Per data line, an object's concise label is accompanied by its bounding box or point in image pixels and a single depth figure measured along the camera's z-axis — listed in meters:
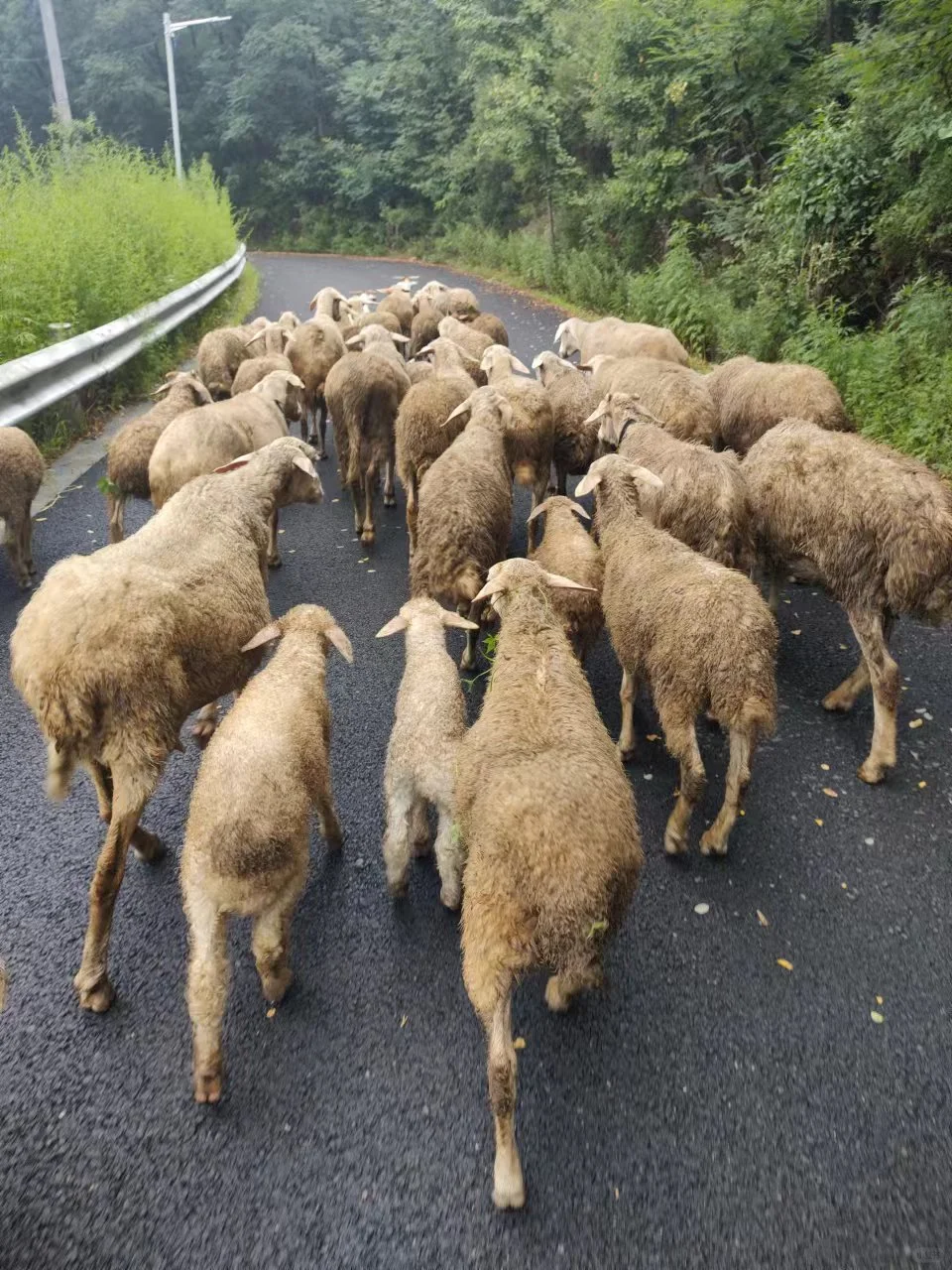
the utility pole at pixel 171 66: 21.20
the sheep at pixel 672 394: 6.62
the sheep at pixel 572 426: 6.90
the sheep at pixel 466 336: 9.33
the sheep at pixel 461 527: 4.93
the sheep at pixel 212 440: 5.50
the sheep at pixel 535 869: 2.52
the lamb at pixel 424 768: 3.36
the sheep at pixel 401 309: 12.02
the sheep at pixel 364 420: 6.70
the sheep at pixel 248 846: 2.69
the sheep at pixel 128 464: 5.75
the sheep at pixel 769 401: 6.34
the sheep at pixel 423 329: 11.02
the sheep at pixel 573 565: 4.55
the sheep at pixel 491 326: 10.70
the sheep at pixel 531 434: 6.45
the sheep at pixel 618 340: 9.34
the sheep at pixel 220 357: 8.99
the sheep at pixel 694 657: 3.55
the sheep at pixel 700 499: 4.93
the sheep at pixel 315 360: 8.74
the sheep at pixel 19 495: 5.23
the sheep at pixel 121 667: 3.12
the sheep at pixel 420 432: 6.40
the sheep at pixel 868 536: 4.13
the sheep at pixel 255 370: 8.03
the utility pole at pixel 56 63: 18.95
